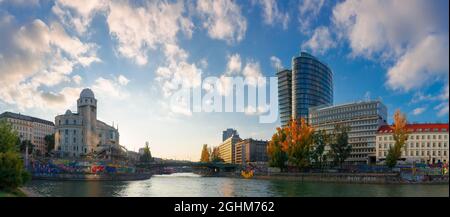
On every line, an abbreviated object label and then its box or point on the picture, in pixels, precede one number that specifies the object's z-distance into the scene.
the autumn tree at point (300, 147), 97.00
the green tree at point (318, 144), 101.94
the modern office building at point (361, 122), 134.38
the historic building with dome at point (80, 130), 134.75
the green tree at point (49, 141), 164.31
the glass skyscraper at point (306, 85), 181.75
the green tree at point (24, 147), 136.39
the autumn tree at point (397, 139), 85.69
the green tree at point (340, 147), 97.88
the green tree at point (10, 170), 34.38
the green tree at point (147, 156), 166.38
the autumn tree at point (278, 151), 103.88
